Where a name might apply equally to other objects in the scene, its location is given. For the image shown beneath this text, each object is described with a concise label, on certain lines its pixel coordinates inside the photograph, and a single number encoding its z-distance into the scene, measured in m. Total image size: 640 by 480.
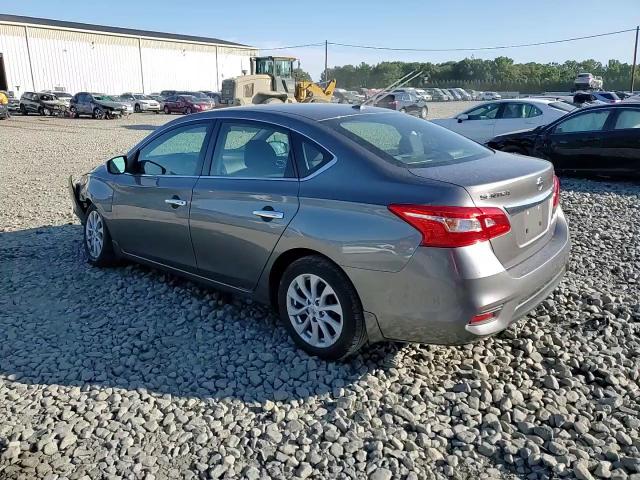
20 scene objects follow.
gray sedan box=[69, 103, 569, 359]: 2.97
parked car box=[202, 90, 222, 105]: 38.31
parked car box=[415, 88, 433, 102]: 62.56
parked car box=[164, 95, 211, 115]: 36.97
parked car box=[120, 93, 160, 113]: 38.84
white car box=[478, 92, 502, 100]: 58.37
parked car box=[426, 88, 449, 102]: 64.19
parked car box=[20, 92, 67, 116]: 35.22
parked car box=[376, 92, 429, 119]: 30.77
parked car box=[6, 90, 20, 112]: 36.09
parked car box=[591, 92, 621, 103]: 26.35
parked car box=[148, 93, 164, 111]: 39.55
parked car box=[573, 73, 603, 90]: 51.97
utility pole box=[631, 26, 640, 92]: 53.25
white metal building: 45.22
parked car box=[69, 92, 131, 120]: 33.06
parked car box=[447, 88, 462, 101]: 64.50
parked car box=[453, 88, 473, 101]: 64.75
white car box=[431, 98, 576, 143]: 12.80
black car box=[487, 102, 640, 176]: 8.98
